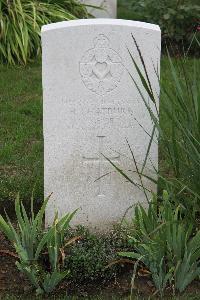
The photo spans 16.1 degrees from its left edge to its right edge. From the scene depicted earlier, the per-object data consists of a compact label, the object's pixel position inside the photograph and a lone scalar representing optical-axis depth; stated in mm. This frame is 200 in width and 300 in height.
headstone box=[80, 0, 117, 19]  9648
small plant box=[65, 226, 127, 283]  3764
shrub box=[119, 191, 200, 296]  3576
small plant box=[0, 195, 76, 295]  3619
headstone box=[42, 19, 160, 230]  3943
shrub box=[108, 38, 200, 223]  3605
